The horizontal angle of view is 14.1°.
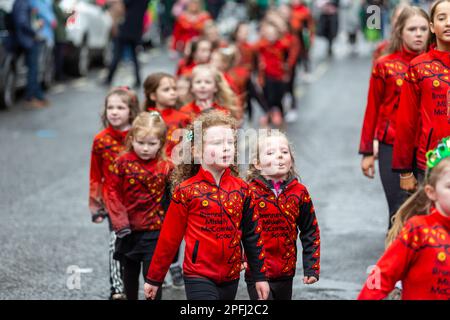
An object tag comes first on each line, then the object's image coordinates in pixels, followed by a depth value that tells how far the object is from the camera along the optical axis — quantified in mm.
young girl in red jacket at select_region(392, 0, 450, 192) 10133
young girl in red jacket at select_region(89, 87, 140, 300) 12123
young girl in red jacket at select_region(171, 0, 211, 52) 31805
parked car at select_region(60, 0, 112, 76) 33429
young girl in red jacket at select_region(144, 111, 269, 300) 9163
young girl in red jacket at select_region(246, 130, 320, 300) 9679
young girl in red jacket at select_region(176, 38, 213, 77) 19110
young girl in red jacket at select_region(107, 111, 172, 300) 11290
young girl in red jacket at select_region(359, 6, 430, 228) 11951
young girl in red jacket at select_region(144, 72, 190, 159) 12922
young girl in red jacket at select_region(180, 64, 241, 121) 13658
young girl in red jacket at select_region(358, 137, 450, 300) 7435
